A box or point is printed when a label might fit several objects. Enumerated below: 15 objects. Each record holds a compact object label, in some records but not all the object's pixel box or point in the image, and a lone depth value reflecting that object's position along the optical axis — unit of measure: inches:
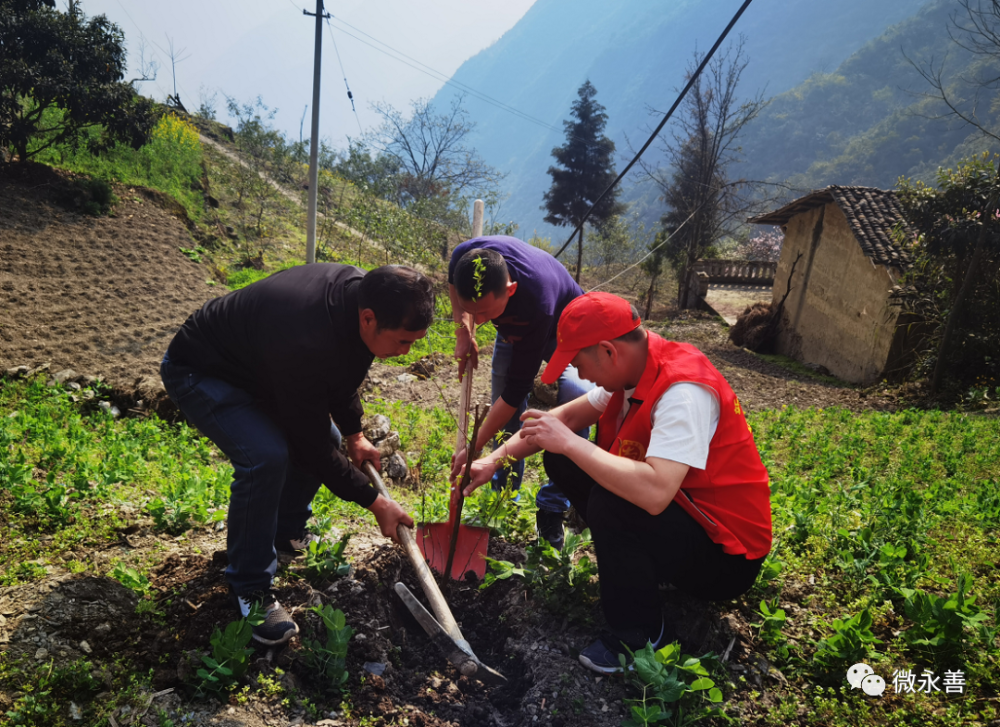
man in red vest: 77.2
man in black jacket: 80.9
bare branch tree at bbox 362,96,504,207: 1087.0
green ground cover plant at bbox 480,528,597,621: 100.4
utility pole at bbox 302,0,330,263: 452.4
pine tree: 1289.4
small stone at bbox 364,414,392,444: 202.6
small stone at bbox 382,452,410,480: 184.2
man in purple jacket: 106.9
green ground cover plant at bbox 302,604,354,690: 85.2
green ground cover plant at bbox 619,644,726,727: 72.2
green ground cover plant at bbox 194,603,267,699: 79.2
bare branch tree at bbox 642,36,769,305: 902.4
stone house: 452.8
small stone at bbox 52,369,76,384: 219.8
